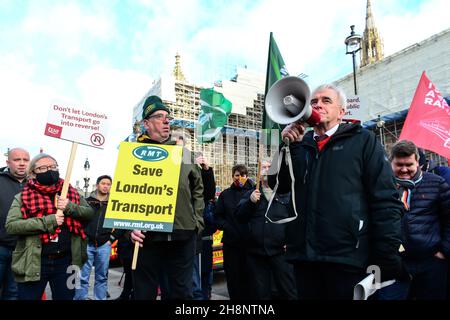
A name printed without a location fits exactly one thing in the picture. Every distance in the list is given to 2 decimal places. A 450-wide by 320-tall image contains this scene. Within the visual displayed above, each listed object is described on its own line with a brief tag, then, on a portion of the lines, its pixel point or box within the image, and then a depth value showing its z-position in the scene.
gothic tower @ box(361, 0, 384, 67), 54.69
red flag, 5.98
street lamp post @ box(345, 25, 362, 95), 11.57
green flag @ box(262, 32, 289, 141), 4.98
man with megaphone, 2.17
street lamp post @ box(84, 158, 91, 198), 27.14
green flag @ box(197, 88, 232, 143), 6.66
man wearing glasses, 3.31
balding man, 4.33
